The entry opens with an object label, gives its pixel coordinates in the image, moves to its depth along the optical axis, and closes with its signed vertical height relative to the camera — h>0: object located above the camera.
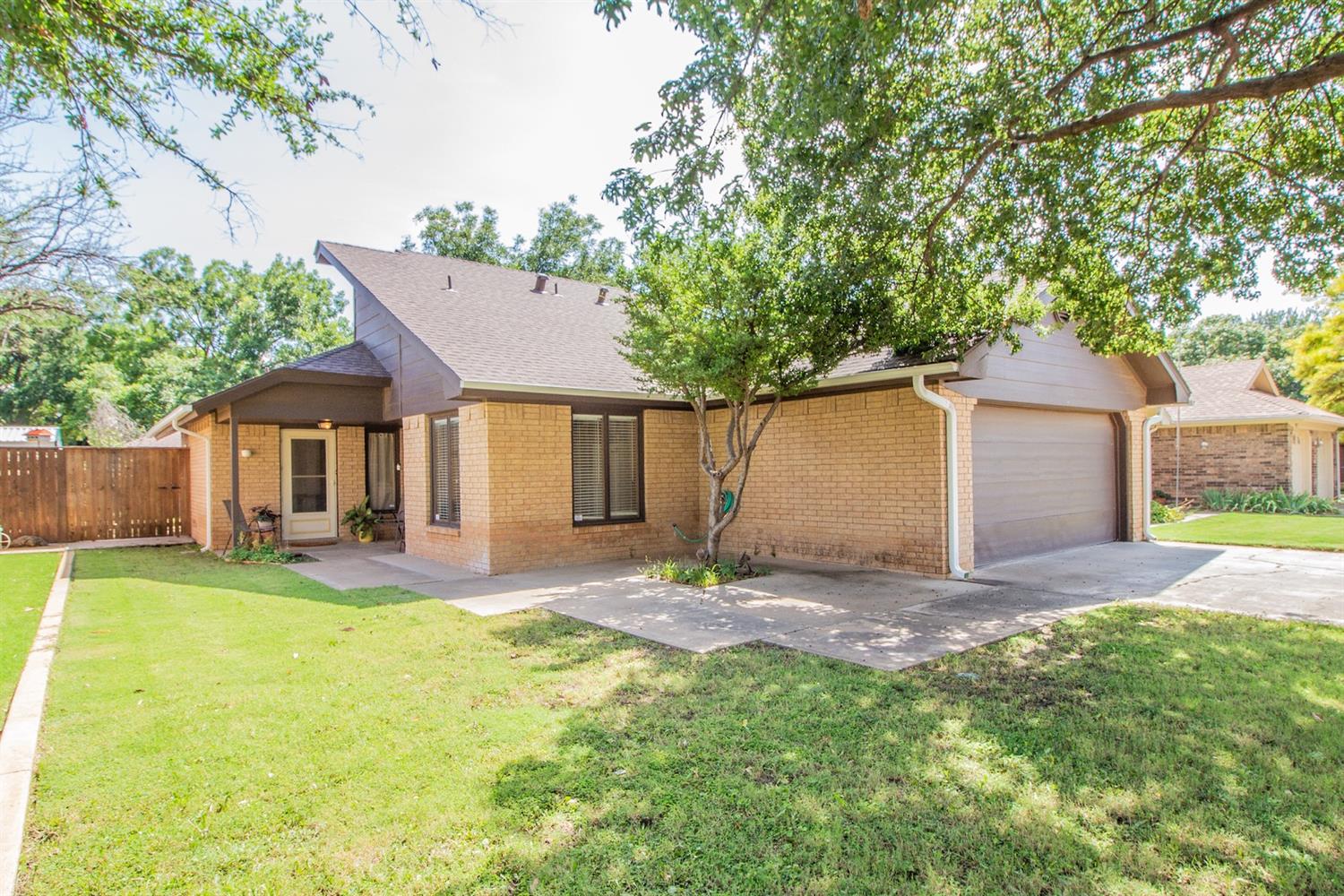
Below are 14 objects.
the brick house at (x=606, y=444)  9.32 +0.08
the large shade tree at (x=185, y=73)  5.67 +3.38
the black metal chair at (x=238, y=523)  11.71 -1.16
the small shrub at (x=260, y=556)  11.34 -1.63
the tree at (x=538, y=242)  27.45 +8.38
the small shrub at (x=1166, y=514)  16.00 -1.71
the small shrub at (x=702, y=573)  8.88 -1.64
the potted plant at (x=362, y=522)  13.70 -1.34
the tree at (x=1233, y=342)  47.41 +7.22
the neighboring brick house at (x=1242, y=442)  18.08 -0.07
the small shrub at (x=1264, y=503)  17.20 -1.61
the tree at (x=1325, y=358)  23.47 +2.74
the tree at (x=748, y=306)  8.12 +1.68
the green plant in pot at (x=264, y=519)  12.37 -1.12
